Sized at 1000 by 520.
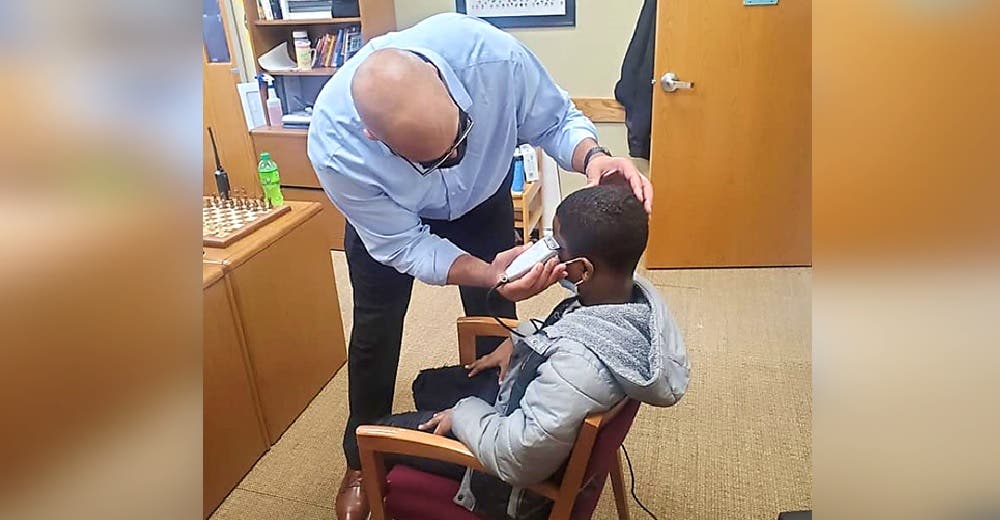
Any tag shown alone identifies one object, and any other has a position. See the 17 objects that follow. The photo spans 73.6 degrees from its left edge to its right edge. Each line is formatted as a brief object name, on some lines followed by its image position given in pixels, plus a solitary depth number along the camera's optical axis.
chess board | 1.82
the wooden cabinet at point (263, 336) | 1.73
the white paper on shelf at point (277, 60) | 3.18
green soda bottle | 2.07
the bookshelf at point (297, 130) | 3.04
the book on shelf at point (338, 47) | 3.12
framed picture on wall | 2.96
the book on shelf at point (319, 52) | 3.16
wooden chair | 1.05
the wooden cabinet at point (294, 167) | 3.13
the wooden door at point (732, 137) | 2.59
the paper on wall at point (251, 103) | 3.14
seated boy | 1.06
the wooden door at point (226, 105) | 3.09
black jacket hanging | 2.76
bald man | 1.18
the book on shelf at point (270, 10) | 3.07
